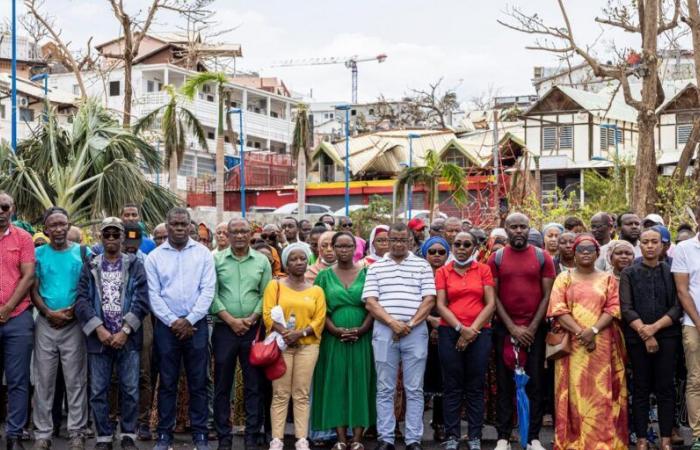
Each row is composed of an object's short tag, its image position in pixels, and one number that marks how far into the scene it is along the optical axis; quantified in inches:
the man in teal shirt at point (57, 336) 343.3
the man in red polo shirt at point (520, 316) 344.5
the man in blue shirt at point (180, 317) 340.8
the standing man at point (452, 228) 411.8
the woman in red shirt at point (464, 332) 344.2
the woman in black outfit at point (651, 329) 333.7
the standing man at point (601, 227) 412.5
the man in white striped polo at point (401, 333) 346.6
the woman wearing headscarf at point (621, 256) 349.1
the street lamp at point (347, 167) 1598.2
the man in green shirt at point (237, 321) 348.2
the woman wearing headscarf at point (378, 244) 376.2
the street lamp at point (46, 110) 719.7
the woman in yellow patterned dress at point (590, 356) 333.4
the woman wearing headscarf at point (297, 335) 345.1
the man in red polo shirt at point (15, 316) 339.0
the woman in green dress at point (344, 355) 352.5
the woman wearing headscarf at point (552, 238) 413.4
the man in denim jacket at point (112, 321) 338.3
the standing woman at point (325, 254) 376.5
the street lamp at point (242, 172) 1660.9
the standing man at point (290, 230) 472.4
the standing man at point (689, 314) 333.7
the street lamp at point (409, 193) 1525.6
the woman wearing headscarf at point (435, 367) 372.2
